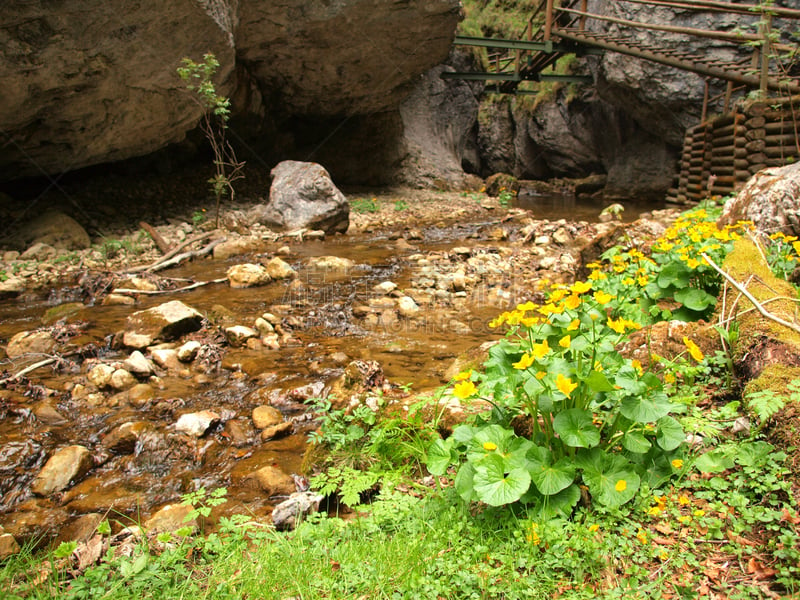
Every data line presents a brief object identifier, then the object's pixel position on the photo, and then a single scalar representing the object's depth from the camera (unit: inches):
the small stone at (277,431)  100.6
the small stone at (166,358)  134.0
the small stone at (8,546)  67.6
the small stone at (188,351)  137.3
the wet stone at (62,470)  85.8
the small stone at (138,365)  126.3
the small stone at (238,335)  150.3
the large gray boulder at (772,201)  148.2
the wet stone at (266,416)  105.3
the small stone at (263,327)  158.7
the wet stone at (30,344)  141.6
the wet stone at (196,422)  101.1
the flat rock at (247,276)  213.2
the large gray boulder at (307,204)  336.2
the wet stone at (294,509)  70.9
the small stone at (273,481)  83.1
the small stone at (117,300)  188.9
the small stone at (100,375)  121.7
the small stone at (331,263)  245.9
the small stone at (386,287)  204.5
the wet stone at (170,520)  72.7
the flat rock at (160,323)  147.3
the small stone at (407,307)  178.9
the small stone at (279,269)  226.2
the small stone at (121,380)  121.1
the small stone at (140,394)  114.7
